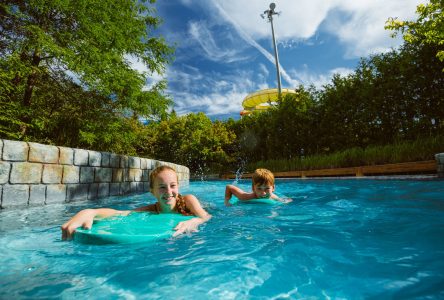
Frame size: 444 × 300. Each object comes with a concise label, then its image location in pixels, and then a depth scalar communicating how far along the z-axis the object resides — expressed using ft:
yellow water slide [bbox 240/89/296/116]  92.89
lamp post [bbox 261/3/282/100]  72.40
